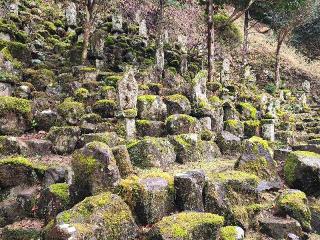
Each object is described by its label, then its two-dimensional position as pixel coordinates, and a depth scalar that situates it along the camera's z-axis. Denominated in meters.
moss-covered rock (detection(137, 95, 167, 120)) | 10.27
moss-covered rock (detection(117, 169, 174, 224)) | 5.89
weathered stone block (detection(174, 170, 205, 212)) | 6.28
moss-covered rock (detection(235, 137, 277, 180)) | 8.39
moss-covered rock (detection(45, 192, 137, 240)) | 4.73
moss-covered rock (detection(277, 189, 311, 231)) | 6.82
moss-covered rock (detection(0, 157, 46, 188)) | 6.71
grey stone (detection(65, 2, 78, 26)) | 18.64
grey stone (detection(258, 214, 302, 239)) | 6.42
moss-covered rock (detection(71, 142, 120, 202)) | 5.99
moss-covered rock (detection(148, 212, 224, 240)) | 5.16
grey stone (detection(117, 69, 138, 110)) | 9.30
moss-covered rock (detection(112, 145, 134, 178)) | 6.68
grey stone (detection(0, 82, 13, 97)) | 10.14
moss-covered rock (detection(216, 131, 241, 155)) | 10.70
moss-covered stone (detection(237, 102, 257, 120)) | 14.17
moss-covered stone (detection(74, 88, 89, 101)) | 10.89
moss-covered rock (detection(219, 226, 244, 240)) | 5.62
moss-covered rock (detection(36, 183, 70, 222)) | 6.06
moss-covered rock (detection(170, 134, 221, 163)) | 9.20
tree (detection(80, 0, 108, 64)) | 14.03
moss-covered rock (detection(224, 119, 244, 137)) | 12.47
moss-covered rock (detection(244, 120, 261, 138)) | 13.23
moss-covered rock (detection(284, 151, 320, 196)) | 8.01
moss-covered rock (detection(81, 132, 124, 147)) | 8.21
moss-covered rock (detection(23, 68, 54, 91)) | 11.81
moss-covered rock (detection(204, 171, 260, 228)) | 6.39
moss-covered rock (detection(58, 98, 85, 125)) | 9.65
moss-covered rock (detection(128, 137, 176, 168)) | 8.18
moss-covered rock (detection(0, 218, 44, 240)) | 5.61
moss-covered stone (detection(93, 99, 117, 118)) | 9.84
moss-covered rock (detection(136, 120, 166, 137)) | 9.92
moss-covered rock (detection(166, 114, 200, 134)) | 10.01
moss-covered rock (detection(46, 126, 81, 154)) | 8.63
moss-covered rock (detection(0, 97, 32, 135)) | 8.55
